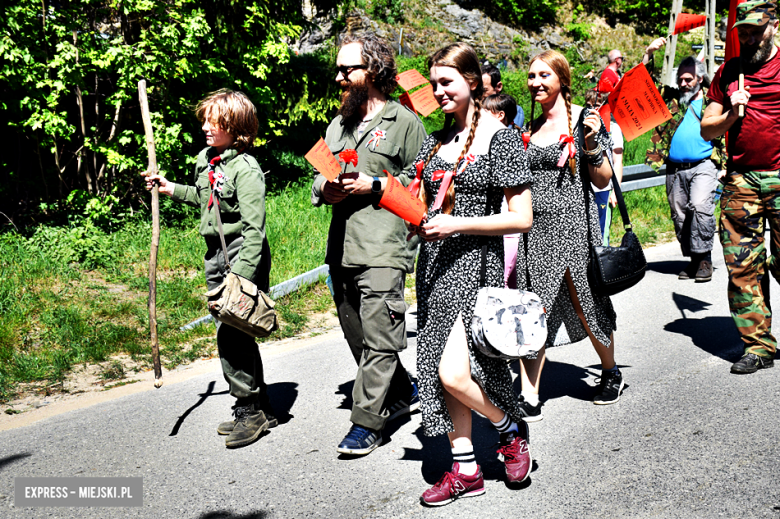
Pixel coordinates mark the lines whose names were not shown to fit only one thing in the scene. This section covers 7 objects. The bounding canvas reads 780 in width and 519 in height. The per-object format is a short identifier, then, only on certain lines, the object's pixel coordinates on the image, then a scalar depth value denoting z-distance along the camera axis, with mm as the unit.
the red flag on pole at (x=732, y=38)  4590
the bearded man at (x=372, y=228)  3957
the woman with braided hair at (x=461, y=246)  3092
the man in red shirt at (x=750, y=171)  4664
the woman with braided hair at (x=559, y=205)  4145
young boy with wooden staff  3953
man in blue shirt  7340
